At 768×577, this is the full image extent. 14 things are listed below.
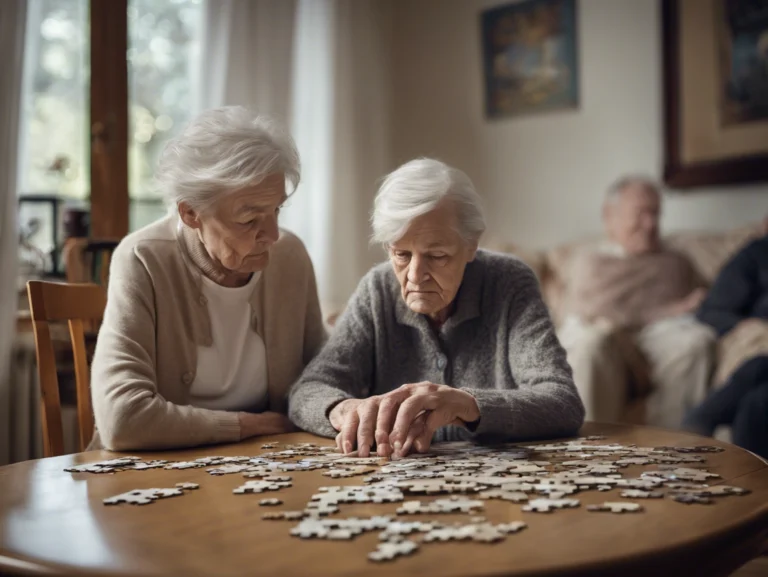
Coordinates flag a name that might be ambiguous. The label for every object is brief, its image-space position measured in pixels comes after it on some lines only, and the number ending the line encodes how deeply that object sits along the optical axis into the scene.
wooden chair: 2.08
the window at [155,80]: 4.56
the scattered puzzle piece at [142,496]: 1.31
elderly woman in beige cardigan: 2.02
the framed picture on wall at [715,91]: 4.96
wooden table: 1.01
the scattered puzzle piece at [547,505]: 1.24
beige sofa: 4.04
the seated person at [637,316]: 4.12
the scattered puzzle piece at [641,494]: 1.29
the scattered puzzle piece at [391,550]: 1.03
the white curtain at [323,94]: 4.94
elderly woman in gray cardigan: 1.84
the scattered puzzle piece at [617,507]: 1.22
